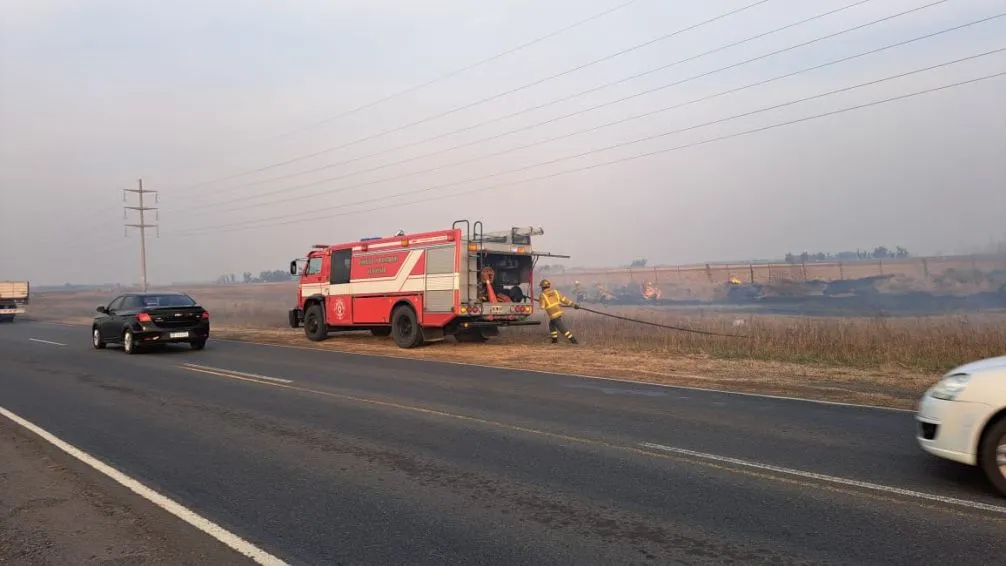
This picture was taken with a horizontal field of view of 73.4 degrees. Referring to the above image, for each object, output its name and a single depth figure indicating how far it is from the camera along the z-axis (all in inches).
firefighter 672.4
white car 193.8
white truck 1605.6
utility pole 1863.9
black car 658.2
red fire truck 651.5
